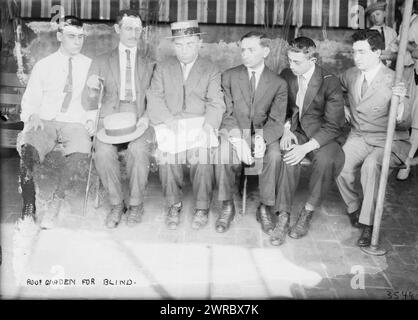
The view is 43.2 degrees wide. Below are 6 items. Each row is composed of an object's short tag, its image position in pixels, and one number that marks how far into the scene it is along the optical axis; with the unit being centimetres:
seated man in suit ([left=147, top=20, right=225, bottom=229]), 516
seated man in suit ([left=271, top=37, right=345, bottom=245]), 508
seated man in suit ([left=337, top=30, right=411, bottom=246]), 496
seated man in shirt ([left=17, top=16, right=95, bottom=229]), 524
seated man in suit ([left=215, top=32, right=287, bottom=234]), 513
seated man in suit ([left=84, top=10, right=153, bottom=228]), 513
